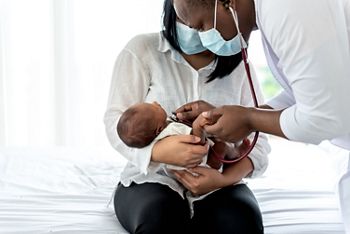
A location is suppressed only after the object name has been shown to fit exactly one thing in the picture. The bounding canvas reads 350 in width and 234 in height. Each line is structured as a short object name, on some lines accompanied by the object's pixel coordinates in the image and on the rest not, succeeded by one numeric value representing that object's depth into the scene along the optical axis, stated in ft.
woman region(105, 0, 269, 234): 4.42
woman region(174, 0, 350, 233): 3.35
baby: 4.42
